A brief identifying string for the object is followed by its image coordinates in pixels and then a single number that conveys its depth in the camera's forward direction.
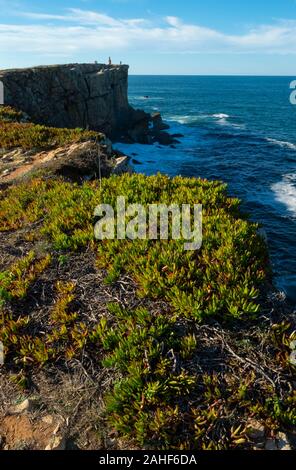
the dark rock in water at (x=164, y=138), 59.91
